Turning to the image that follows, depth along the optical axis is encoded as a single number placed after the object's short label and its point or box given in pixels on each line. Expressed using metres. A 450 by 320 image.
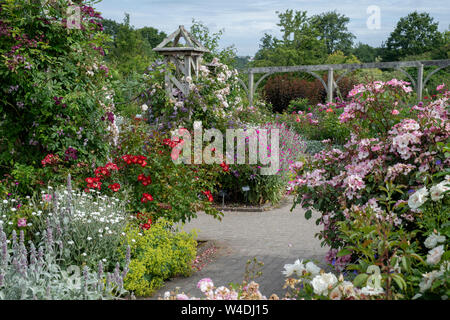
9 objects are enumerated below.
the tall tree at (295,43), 22.59
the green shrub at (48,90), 4.74
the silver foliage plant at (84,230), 3.66
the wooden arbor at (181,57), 8.19
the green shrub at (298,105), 16.07
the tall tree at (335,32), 28.88
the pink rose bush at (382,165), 3.10
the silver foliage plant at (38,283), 2.52
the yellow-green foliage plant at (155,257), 3.75
